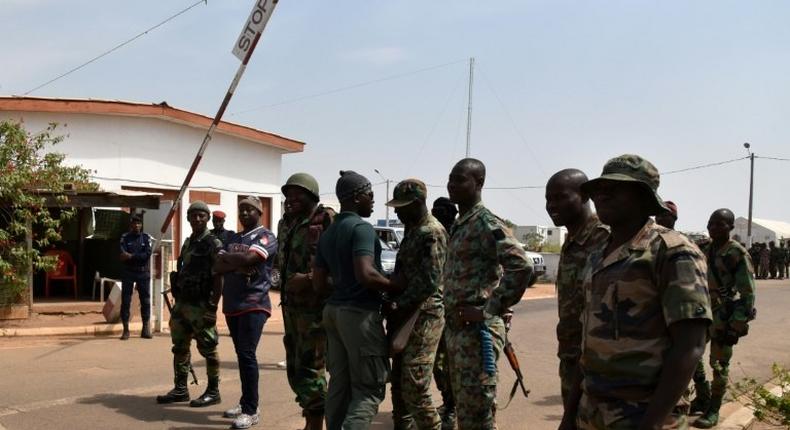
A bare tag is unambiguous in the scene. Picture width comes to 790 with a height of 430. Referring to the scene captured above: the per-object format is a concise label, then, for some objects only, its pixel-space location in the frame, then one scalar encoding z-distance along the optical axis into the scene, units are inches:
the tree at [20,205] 434.0
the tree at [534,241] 1494.1
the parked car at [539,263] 930.7
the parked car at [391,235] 730.8
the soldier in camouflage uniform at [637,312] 97.2
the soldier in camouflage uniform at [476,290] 163.8
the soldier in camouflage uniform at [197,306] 258.5
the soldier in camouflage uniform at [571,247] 165.8
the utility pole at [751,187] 1512.7
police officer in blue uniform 427.8
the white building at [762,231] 1972.2
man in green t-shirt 173.0
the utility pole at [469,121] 1000.9
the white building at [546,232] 2060.3
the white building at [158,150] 628.4
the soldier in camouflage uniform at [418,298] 181.0
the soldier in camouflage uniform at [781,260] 1298.0
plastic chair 586.2
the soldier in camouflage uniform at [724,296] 224.8
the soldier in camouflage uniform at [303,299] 206.1
